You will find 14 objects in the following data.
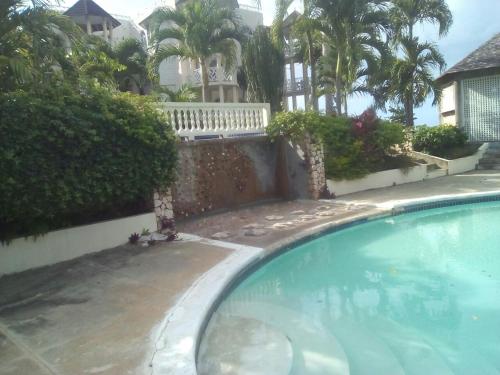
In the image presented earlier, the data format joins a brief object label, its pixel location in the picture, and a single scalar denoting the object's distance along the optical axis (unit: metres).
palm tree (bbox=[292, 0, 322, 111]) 15.04
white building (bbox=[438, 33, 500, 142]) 17.77
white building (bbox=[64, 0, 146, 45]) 27.20
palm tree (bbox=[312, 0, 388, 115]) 14.71
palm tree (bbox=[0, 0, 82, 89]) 6.62
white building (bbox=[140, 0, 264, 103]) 26.03
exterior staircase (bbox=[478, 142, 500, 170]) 16.27
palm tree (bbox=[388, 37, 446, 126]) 18.05
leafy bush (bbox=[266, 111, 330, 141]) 11.09
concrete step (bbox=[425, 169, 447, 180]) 14.72
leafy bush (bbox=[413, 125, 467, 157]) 16.52
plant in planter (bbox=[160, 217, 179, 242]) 7.63
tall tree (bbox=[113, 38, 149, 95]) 22.66
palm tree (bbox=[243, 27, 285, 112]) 18.59
